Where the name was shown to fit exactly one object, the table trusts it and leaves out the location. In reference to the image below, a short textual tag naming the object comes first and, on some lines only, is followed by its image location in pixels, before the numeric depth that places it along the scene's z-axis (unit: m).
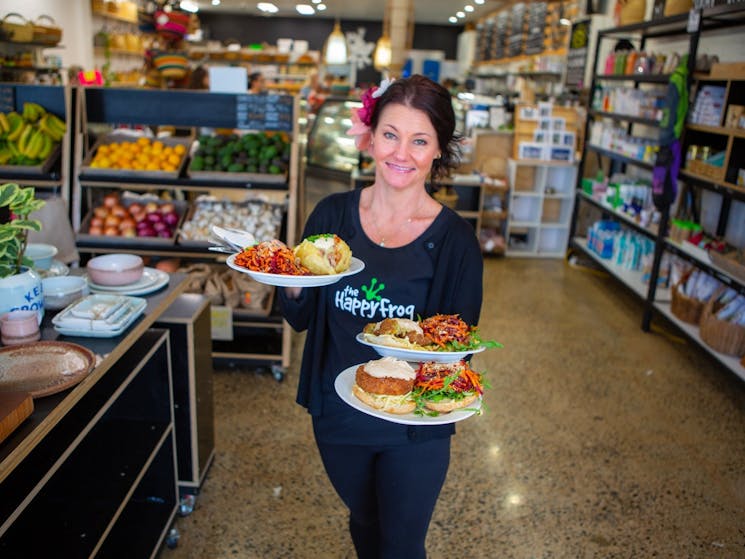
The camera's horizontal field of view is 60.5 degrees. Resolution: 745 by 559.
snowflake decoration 19.83
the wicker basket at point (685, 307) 4.66
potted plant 1.76
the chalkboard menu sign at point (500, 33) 13.62
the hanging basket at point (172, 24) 6.84
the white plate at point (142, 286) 2.26
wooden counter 1.51
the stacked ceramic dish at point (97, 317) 1.87
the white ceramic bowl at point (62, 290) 2.07
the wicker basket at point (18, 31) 7.23
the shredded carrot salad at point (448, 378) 1.56
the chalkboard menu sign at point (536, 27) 11.01
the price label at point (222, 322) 3.97
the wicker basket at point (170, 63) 5.47
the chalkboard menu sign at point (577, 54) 8.49
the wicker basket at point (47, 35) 7.79
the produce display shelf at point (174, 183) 3.86
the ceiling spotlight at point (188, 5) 11.55
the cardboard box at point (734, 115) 4.17
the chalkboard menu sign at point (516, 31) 12.29
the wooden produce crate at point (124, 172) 3.85
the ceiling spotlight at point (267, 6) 13.02
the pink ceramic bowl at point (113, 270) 2.25
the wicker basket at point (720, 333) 4.09
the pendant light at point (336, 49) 10.81
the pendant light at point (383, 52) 10.99
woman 1.79
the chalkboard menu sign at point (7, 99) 3.97
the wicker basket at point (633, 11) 6.14
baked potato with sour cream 1.62
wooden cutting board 1.33
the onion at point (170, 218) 4.05
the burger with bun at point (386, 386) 1.51
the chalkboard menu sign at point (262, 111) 3.91
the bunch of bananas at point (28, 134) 3.79
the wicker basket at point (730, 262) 3.92
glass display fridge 6.87
